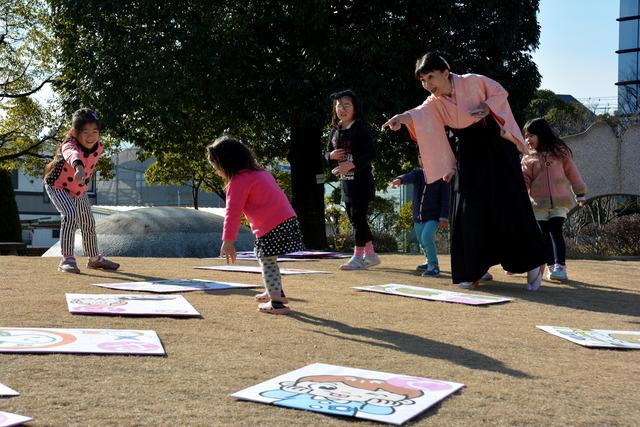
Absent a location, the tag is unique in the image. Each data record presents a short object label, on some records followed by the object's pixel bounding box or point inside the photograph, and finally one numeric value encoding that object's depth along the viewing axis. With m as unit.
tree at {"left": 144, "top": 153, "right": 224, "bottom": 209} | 22.52
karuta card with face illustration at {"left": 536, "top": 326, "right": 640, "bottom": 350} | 4.27
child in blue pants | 8.19
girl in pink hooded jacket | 7.88
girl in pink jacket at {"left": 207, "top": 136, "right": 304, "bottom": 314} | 5.05
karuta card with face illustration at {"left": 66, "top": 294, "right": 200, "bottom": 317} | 4.74
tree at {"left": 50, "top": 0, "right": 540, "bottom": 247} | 15.23
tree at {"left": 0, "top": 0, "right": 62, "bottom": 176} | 24.92
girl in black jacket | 8.03
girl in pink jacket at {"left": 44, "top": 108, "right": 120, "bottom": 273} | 7.46
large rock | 12.08
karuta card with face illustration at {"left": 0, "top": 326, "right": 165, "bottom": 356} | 3.52
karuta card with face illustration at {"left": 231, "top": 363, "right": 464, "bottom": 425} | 2.70
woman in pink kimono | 6.51
